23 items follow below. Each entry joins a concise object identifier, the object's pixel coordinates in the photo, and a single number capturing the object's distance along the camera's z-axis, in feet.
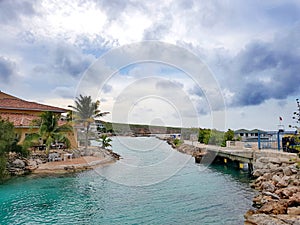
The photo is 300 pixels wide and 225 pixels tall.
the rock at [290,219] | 23.89
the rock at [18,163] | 52.99
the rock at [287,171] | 42.68
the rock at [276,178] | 40.38
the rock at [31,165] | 53.42
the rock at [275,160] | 47.03
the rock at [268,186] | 37.65
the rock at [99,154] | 71.82
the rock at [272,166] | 46.41
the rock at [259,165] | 49.35
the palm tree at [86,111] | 74.79
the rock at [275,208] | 28.14
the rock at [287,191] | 34.07
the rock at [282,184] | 38.60
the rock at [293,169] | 42.23
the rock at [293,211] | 27.07
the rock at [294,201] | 29.99
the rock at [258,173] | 48.28
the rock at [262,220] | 24.55
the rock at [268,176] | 43.69
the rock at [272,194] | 33.60
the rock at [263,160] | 49.82
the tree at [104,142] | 83.82
